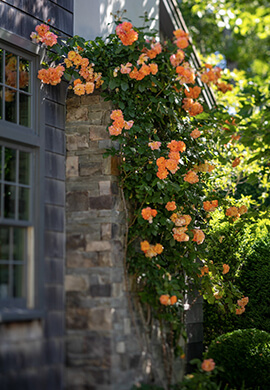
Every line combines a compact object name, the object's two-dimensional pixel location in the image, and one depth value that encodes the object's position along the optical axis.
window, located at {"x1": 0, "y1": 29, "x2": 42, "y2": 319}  3.92
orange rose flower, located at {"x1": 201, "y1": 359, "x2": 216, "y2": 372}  4.49
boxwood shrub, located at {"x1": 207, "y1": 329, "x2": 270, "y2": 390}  4.91
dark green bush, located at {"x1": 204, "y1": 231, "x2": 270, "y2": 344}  6.24
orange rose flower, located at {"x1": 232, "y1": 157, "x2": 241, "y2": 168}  5.55
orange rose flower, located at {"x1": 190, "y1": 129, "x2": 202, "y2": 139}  5.04
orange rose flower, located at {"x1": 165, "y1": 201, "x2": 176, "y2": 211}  4.60
